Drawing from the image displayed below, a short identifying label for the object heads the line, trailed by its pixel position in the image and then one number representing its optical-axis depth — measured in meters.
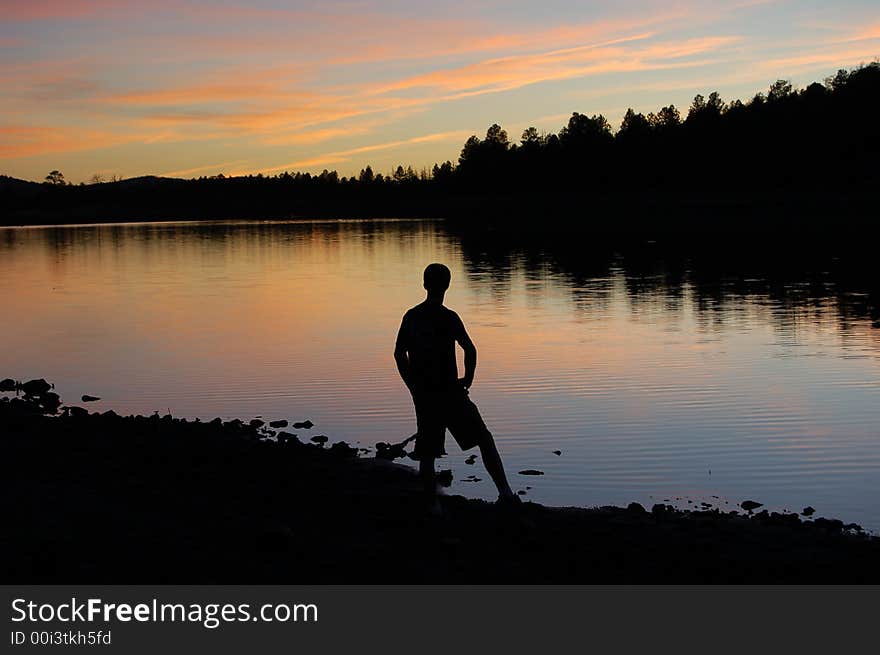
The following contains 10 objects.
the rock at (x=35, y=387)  23.34
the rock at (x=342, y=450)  16.70
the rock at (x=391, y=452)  16.78
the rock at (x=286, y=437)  17.79
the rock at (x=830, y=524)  12.53
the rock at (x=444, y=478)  15.19
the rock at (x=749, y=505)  13.84
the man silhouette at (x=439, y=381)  11.12
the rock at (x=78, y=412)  20.05
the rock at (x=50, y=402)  21.84
